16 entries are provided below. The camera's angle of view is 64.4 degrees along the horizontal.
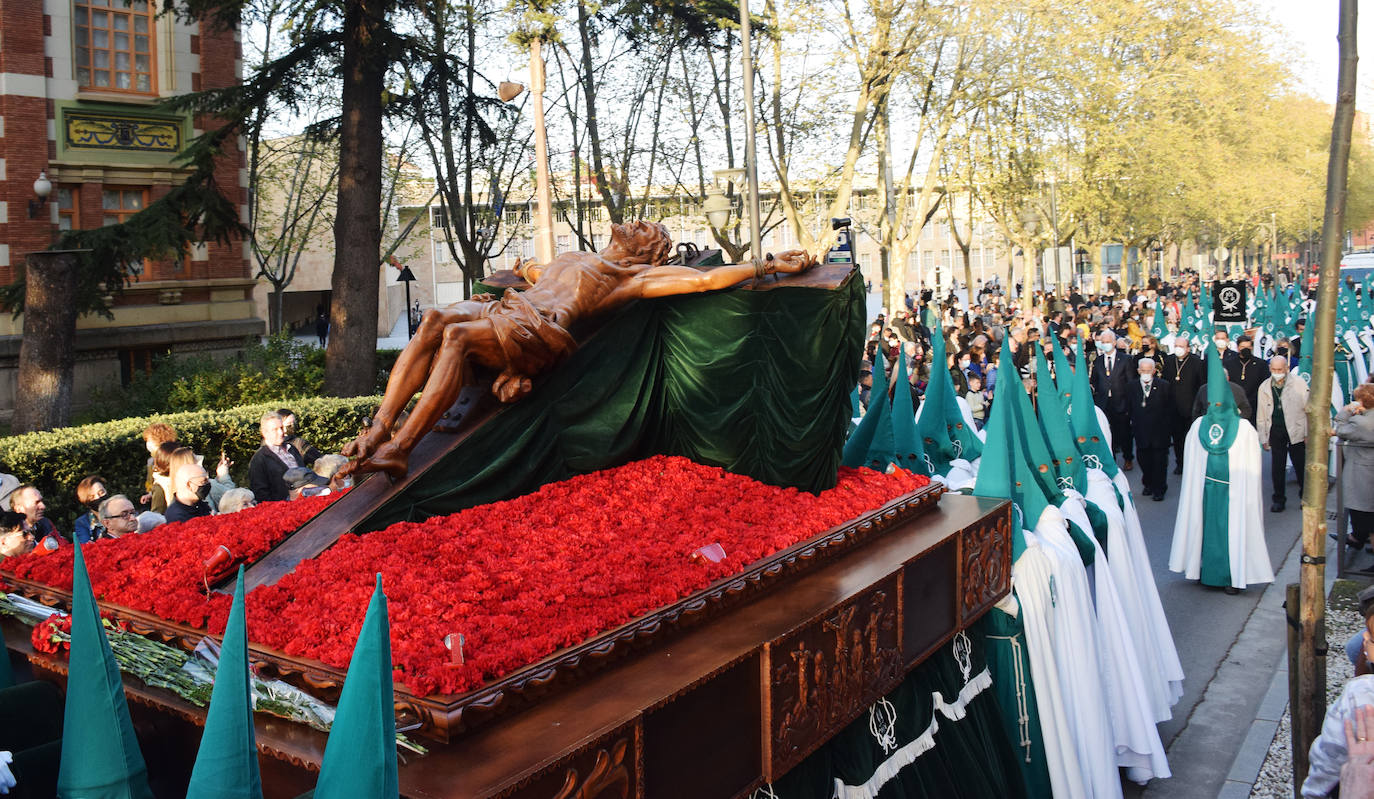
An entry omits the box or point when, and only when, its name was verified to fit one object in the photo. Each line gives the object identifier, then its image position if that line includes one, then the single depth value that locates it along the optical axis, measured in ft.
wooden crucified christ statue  15.06
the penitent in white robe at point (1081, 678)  18.58
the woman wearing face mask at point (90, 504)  22.36
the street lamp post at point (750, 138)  49.80
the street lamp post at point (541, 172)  44.68
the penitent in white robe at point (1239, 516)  31.40
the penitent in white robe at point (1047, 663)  18.21
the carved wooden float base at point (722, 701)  9.36
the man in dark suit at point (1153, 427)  43.55
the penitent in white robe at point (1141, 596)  21.48
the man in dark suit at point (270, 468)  25.95
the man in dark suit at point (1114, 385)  48.55
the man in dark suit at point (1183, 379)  45.21
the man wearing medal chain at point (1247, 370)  45.21
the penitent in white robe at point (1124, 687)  19.70
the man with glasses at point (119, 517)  20.30
